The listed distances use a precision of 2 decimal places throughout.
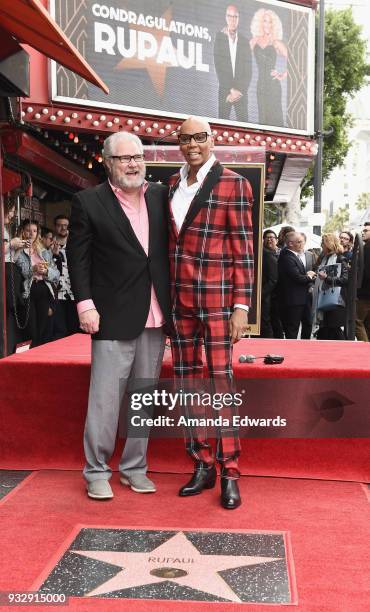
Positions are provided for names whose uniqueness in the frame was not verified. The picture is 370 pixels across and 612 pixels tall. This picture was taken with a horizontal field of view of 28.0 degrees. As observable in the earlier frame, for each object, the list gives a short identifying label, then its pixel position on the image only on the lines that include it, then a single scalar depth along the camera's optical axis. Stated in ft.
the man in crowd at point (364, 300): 30.55
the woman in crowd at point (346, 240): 37.02
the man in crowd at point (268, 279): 31.96
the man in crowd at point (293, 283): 32.24
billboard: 28.86
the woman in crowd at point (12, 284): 24.50
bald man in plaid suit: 12.42
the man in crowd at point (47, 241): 30.45
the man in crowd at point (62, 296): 29.09
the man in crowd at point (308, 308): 34.06
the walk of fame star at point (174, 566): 9.14
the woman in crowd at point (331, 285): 31.09
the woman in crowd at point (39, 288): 26.55
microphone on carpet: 14.64
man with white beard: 12.86
